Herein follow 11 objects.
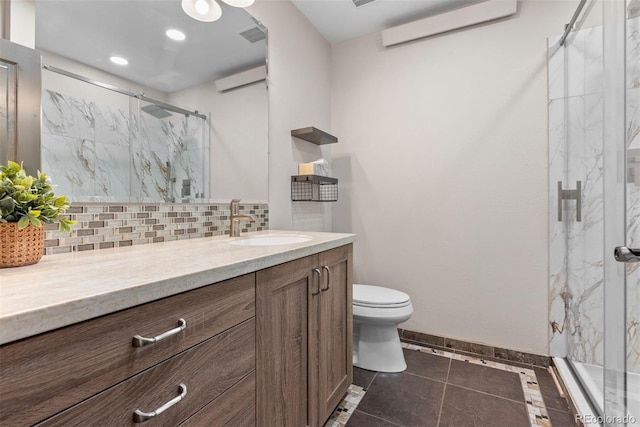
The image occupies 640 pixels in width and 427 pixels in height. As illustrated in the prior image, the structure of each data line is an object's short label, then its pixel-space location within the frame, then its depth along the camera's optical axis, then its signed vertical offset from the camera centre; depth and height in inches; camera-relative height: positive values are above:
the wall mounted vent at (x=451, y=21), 76.1 +52.3
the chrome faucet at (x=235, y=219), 59.1 -1.9
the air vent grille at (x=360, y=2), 80.6 +57.3
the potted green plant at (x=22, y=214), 28.9 -0.4
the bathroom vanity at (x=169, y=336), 18.0 -10.6
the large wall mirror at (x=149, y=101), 38.2 +17.9
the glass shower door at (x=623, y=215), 46.1 -0.9
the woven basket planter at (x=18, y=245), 28.7 -3.5
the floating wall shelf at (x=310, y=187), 81.0 +6.7
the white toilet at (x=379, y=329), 70.2 -30.3
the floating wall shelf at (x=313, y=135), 81.0 +21.5
